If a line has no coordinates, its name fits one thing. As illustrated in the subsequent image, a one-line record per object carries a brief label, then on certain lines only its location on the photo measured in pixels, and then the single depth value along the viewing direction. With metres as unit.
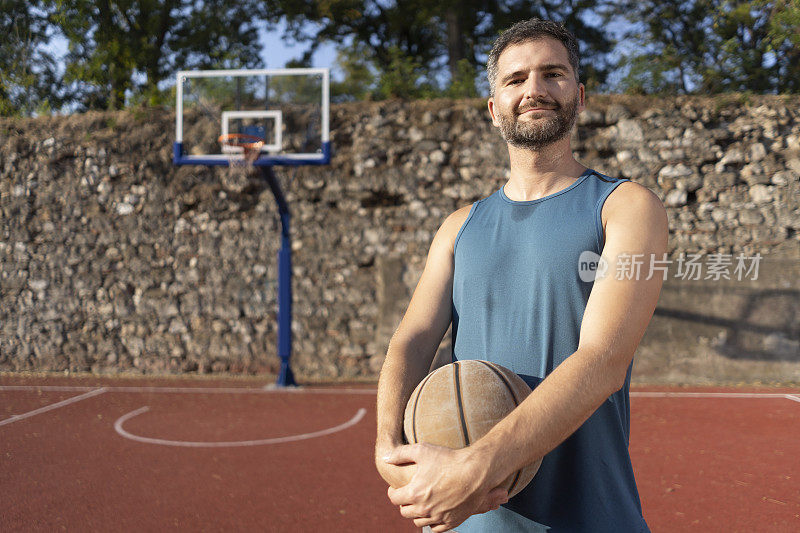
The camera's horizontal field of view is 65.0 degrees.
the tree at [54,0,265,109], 13.14
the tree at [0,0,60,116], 14.52
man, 1.03
